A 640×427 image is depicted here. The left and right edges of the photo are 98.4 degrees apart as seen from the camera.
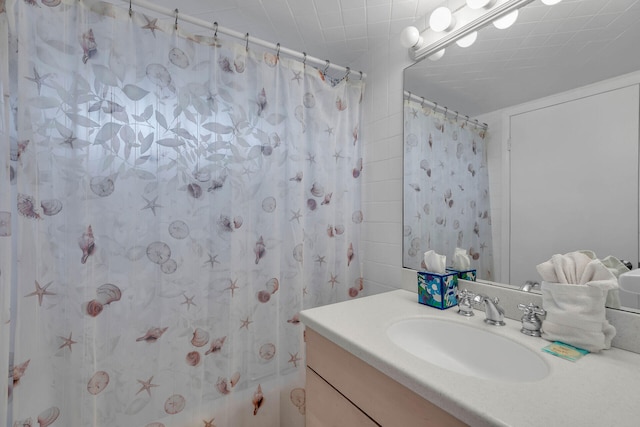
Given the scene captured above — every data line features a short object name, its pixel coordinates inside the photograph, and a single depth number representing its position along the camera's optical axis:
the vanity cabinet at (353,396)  0.64
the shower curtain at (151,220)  0.95
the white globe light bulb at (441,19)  1.16
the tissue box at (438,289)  1.11
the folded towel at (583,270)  0.76
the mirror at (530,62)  0.83
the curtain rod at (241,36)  1.12
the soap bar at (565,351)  0.72
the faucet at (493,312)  0.95
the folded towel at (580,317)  0.74
